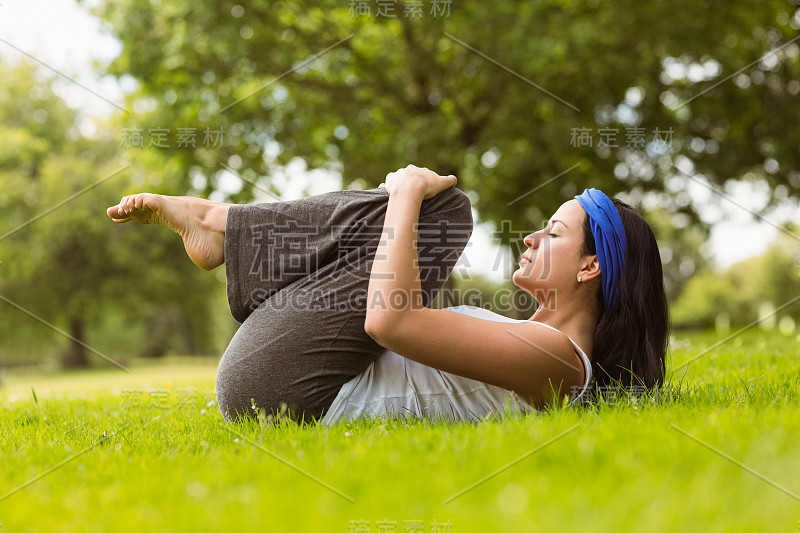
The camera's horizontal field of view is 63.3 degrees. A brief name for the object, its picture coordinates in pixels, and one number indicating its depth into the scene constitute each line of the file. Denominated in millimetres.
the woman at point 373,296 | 2992
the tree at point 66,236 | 27859
